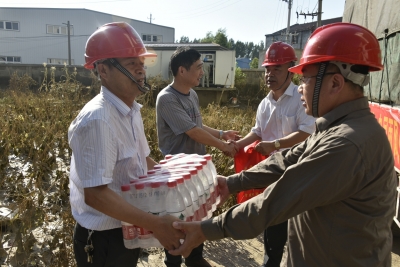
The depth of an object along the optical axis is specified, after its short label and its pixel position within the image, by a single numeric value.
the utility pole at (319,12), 23.44
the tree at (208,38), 60.82
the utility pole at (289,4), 34.81
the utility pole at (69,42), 34.22
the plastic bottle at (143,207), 1.89
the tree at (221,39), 55.59
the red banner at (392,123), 3.38
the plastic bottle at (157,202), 1.89
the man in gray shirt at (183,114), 3.42
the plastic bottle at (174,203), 1.89
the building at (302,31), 48.33
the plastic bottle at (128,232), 1.90
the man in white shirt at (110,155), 1.76
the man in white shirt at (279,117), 3.27
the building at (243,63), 56.77
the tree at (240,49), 102.60
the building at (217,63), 20.39
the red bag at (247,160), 3.62
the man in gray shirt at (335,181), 1.48
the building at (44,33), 35.38
